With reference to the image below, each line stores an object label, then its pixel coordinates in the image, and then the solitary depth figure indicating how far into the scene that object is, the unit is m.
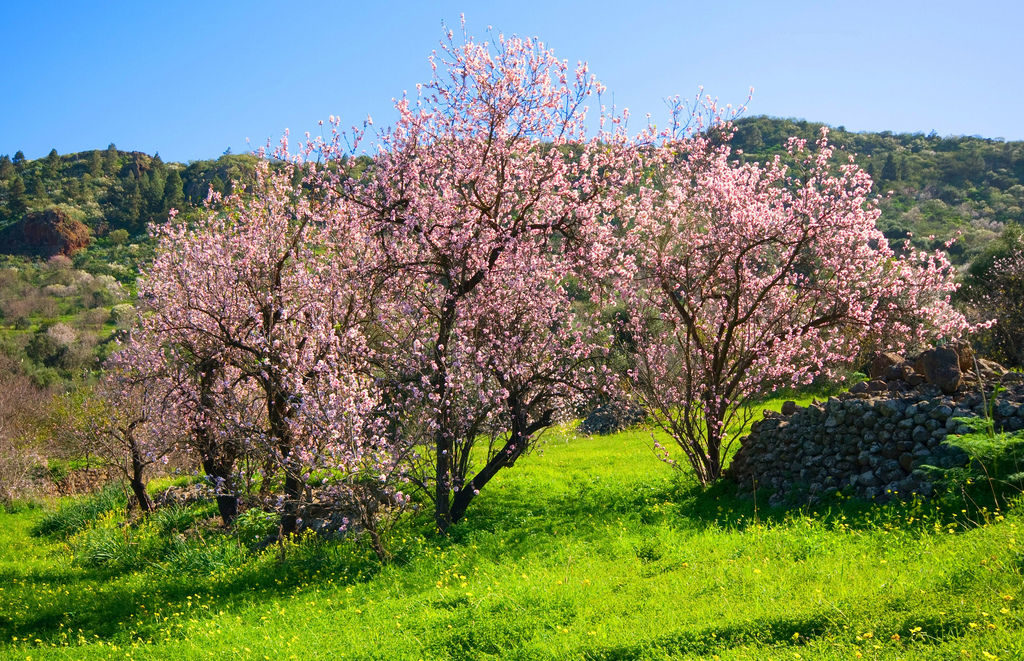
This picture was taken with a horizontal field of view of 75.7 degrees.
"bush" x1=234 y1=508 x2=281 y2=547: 13.82
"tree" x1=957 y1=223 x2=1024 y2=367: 23.44
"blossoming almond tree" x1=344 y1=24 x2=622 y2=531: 11.82
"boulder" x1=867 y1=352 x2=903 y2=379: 12.81
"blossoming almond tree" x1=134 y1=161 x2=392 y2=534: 10.85
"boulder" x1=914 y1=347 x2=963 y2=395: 10.25
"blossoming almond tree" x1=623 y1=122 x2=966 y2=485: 12.20
